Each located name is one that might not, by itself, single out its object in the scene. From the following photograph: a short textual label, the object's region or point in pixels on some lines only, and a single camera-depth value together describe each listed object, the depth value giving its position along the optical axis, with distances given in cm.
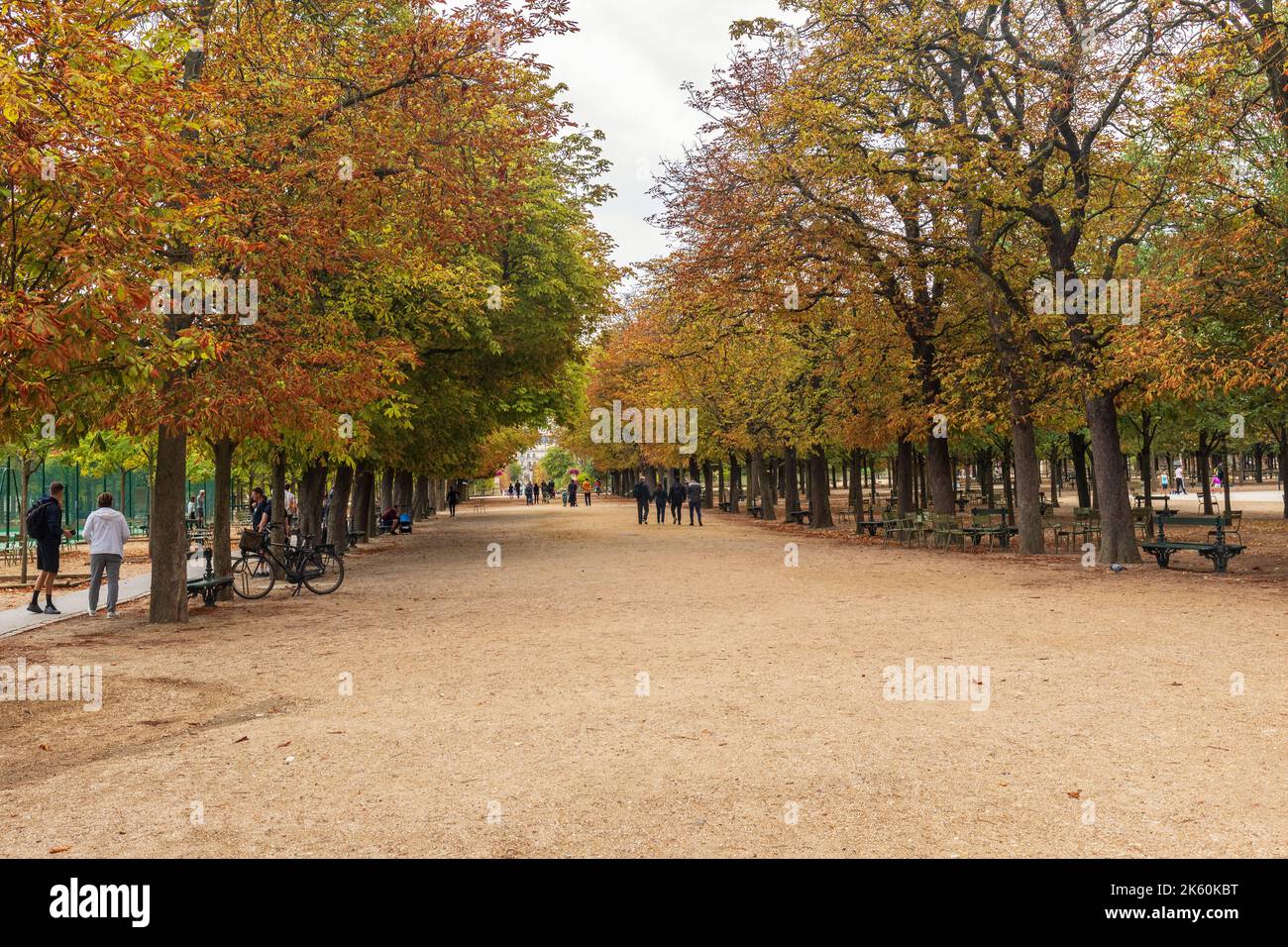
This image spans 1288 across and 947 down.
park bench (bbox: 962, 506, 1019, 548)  2358
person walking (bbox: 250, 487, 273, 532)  2305
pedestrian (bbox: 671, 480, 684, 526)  4219
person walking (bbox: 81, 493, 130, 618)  1457
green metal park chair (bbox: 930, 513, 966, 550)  2427
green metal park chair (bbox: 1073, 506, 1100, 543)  2297
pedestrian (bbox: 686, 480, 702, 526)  3934
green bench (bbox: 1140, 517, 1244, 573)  1717
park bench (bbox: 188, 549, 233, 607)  1539
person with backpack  1513
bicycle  1712
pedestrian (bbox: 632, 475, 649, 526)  4166
